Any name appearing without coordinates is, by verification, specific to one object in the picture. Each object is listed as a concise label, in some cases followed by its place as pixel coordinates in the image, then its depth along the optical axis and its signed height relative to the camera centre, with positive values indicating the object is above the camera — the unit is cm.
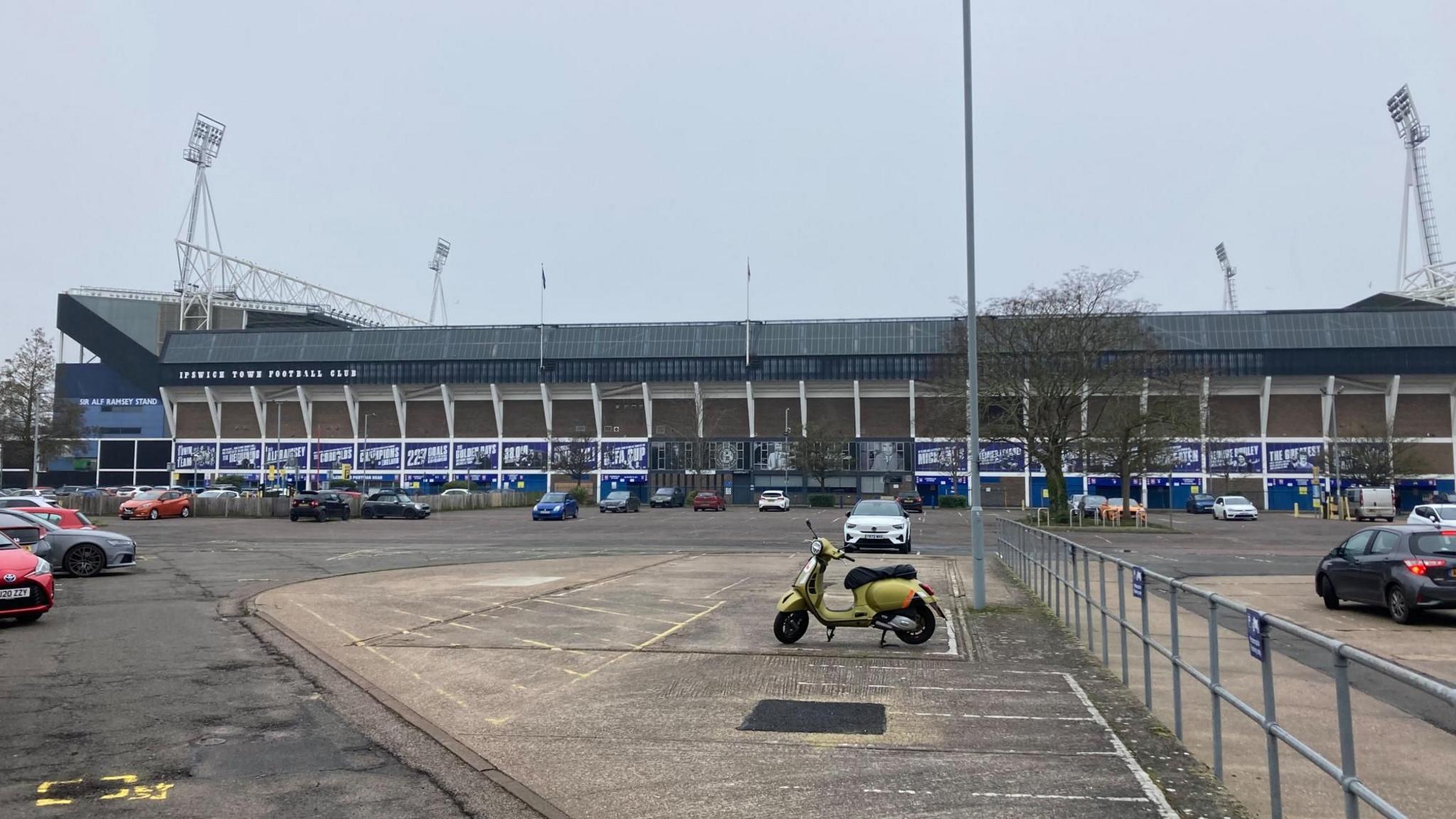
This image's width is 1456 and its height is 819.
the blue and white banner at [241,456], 10544 -100
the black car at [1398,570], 1402 -180
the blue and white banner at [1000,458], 8096 -90
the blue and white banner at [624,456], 10075 -88
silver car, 2067 -216
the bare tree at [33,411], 6316 +233
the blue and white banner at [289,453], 10275 -62
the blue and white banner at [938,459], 8895 -106
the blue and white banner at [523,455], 9969 -80
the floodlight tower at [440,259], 14038 +2628
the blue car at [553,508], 5291 -323
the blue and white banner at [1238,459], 8556 -97
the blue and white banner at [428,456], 10300 -97
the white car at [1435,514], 3125 -219
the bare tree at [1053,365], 4853 +400
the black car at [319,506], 4888 -294
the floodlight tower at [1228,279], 12475 +2120
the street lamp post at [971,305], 1681 +240
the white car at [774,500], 6988 -374
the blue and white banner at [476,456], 10231 -96
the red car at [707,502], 6962 -380
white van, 5631 -317
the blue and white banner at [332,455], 10462 -84
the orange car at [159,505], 4875 -290
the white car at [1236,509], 5759 -356
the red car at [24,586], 1338 -187
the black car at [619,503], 6625 -372
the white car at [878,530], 2892 -238
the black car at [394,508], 5440 -331
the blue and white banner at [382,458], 10388 -113
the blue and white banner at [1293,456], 8781 -81
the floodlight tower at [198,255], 10544 +2187
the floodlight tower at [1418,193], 9194 +2429
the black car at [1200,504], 7244 -410
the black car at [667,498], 7662 -386
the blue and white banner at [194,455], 10638 -93
